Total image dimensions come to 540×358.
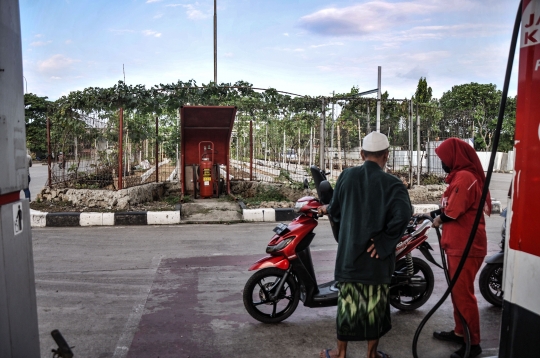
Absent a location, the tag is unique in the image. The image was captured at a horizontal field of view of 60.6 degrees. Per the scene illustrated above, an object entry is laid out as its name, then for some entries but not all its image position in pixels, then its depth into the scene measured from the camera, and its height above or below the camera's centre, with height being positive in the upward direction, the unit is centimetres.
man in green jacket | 302 -61
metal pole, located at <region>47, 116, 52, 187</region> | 999 +7
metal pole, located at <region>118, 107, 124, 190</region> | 934 +10
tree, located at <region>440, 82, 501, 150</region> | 1200 +334
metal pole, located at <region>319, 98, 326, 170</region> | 1080 +14
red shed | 1176 +7
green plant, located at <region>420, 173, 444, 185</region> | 1234 -93
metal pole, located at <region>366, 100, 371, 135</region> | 1154 +45
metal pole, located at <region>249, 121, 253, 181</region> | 1209 -11
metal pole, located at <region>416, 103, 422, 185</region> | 1179 -9
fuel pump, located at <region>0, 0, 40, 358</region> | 194 -30
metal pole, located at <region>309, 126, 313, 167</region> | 1247 +14
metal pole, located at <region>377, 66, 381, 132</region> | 1053 +102
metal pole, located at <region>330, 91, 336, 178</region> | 1131 -32
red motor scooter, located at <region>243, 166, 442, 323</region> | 404 -108
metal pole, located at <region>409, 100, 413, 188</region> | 1170 +2
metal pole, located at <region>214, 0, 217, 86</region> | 2144 +495
